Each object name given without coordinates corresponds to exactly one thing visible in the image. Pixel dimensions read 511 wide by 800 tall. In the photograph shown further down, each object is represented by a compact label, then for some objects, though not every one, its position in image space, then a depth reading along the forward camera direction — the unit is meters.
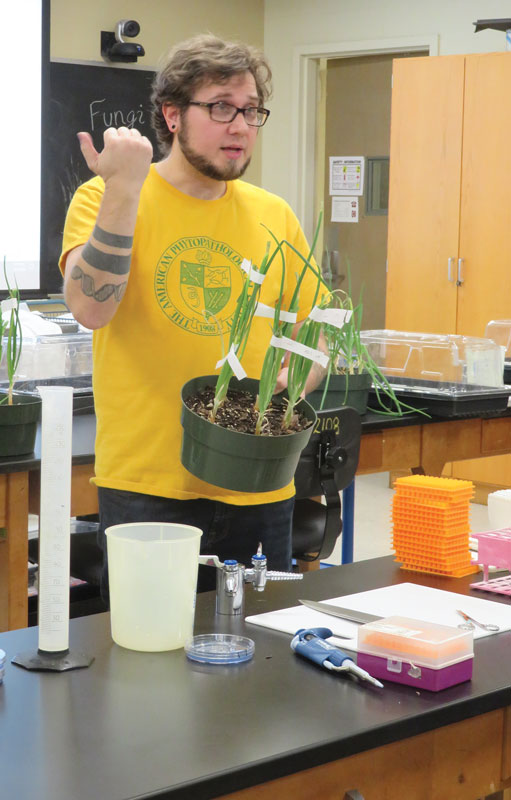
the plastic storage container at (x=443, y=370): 3.14
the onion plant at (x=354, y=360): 3.00
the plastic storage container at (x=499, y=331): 4.84
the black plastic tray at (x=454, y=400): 3.11
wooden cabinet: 5.19
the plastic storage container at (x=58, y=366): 2.94
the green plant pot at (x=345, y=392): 3.01
